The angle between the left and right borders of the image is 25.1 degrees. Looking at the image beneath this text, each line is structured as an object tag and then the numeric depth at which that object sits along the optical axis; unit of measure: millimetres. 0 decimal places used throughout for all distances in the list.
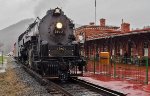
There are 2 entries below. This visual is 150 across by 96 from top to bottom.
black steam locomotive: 16234
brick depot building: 29989
